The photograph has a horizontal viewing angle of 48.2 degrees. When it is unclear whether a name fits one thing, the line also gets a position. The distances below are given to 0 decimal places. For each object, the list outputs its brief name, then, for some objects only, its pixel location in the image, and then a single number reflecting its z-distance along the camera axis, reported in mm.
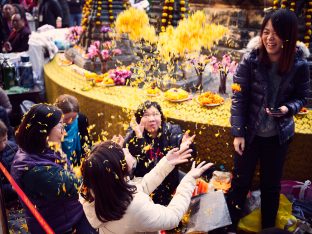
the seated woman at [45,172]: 2078
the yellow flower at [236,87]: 2477
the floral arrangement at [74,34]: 6000
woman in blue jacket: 2287
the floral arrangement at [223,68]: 3924
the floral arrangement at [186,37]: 4340
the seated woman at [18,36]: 5897
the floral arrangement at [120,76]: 4547
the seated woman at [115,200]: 1594
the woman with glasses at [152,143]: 2855
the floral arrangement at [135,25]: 4930
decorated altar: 3244
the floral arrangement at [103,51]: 4914
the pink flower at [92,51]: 4988
